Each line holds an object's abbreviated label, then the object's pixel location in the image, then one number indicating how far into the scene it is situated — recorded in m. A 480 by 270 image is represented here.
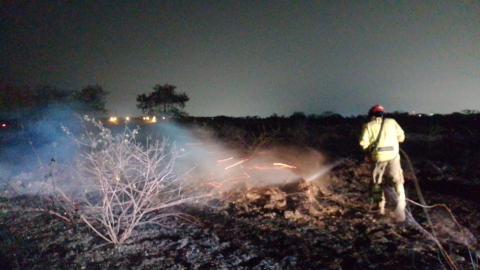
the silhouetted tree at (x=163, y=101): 47.25
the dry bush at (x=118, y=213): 4.74
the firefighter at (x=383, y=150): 5.36
